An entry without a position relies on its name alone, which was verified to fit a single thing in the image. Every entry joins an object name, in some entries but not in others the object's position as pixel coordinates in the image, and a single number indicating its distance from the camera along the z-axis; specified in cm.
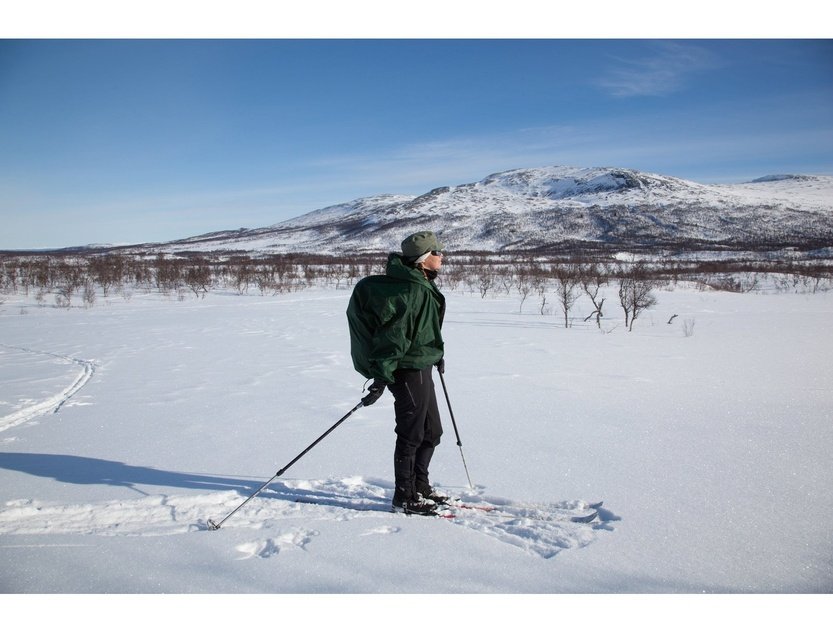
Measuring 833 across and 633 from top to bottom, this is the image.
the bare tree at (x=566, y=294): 1129
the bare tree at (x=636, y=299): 1049
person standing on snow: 253
